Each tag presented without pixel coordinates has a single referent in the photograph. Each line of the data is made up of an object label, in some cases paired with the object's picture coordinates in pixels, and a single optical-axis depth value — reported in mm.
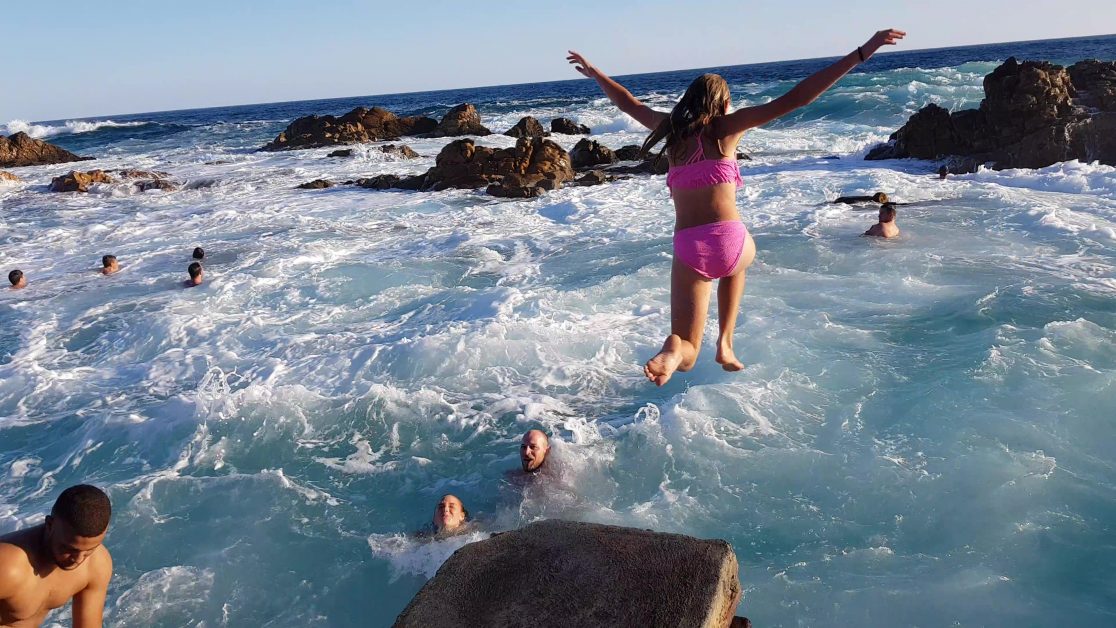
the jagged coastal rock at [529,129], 32688
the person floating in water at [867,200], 15023
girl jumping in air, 3857
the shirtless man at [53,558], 3494
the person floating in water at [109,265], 13617
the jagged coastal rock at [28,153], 33406
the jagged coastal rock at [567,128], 34938
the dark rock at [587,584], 3311
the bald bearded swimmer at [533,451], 6082
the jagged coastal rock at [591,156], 23562
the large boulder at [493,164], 20562
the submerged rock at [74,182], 24703
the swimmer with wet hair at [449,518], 5527
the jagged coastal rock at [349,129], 35500
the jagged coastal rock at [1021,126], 17781
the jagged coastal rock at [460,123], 36344
